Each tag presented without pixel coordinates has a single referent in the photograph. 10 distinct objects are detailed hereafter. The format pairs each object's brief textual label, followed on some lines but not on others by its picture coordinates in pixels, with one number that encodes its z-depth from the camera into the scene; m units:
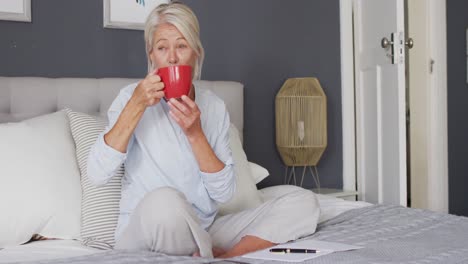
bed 1.64
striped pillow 2.03
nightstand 3.46
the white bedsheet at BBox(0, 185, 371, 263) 1.76
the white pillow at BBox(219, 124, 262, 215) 2.40
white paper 1.62
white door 3.23
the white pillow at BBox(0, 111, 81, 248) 1.95
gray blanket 1.55
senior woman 1.62
